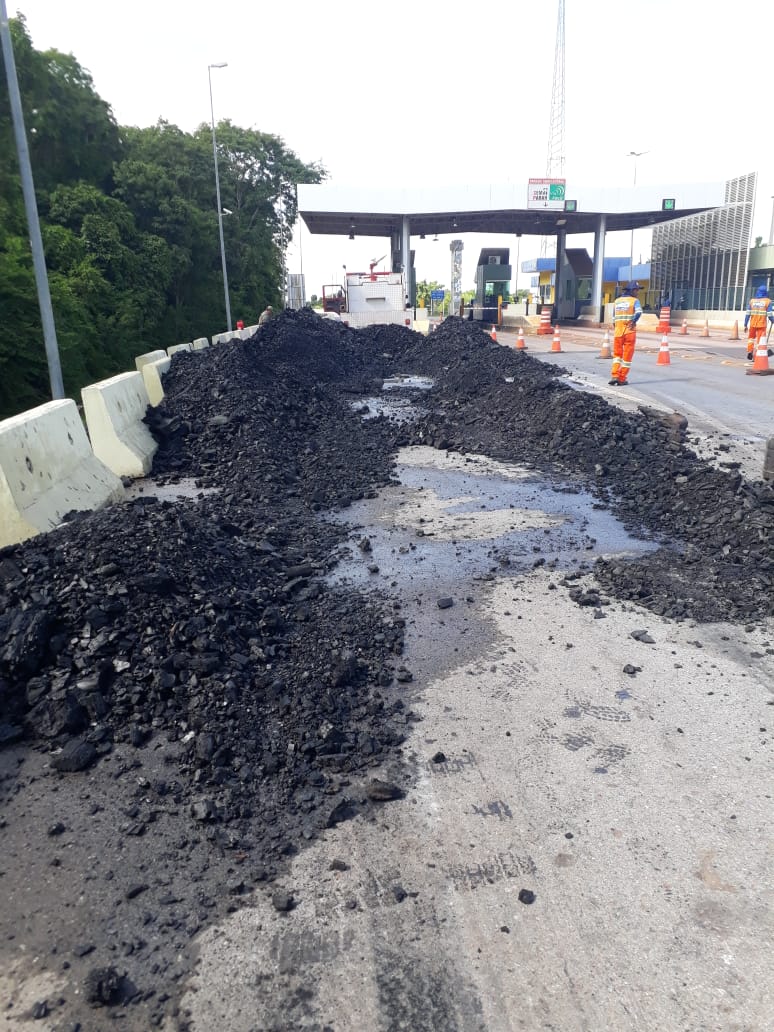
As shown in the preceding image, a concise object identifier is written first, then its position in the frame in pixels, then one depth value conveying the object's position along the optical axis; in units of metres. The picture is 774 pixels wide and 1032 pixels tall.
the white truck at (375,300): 37.19
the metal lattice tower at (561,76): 78.25
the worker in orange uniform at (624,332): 15.99
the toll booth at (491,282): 47.09
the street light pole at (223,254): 33.22
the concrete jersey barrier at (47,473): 6.20
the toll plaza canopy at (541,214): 43.22
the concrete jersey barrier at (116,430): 9.58
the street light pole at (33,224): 11.64
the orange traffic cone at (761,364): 18.17
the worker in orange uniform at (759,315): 19.20
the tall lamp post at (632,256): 57.34
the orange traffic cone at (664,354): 20.88
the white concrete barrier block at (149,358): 14.00
